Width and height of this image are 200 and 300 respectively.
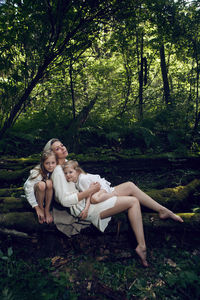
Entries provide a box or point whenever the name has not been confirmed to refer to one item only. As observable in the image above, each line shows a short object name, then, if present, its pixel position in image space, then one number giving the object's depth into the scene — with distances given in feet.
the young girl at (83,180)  10.25
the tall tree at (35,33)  13.30
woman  9.87
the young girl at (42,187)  10.61
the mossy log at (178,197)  13.35
